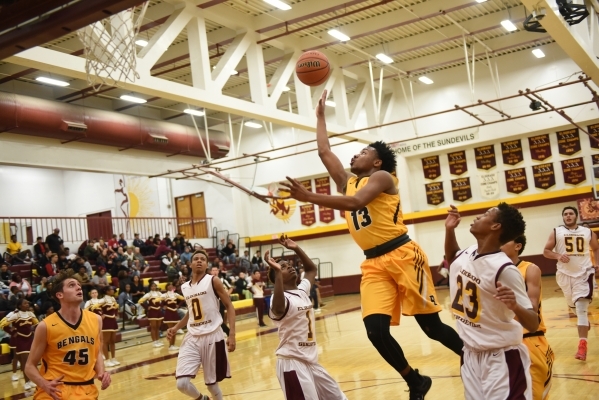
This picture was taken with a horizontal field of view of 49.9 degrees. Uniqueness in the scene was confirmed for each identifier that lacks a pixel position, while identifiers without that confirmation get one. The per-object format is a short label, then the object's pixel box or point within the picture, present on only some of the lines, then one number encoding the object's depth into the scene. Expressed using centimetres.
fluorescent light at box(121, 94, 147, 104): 1937
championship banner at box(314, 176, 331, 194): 2658
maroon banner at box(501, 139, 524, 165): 2288
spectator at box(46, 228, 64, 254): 1912
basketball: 715
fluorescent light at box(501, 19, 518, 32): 1822
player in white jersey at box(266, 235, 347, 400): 482
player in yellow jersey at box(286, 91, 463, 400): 481
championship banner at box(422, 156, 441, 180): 2445
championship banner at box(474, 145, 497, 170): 2336
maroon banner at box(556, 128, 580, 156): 2191
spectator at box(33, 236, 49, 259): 1891
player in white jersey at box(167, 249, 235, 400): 668
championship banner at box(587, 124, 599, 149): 2133
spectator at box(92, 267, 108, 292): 1630
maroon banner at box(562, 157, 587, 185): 2186
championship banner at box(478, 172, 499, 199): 2328
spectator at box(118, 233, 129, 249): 2171
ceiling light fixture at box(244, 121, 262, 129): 2464
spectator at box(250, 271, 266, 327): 1733
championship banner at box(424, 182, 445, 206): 2442
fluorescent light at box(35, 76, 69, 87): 1798
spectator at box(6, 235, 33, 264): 1856
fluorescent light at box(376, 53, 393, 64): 1940
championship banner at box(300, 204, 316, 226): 2709
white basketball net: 725
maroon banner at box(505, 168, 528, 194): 2288
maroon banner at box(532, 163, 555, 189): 2237
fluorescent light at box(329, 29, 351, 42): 1678
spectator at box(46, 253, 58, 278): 1745
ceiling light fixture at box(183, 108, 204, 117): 2081
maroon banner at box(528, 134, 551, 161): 2241
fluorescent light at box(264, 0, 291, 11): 1432
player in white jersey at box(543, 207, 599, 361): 830
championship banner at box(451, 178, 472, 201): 2388
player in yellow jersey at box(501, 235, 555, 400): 415
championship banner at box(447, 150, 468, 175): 2392
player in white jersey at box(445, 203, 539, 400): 359
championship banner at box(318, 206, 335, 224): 2661
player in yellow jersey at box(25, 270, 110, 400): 468
